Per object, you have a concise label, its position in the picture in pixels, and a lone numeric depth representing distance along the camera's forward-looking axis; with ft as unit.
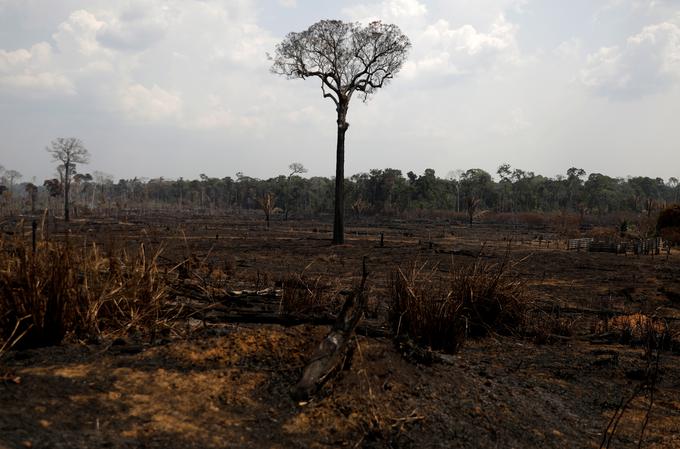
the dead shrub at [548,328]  21.30
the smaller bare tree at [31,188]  220.92
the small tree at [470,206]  138.22
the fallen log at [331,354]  11.78
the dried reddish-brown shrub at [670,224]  80.02
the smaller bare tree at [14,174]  345.10
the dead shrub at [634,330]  20.74
